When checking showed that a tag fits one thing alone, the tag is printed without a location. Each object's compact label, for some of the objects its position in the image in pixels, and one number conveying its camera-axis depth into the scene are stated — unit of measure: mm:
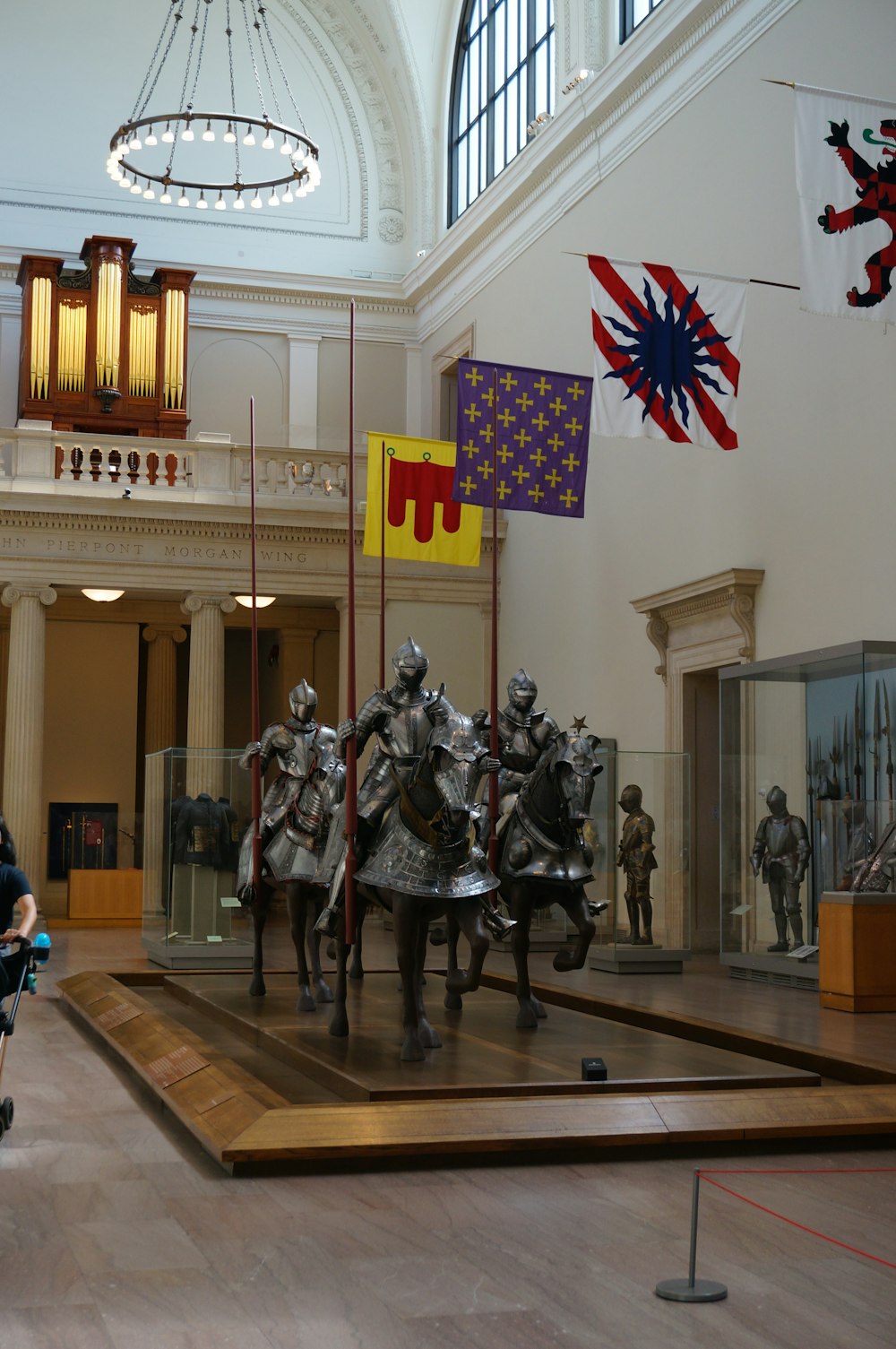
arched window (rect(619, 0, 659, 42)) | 16578
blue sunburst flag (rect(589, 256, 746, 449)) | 10461
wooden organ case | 21250
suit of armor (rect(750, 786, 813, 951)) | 11711
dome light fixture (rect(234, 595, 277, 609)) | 19694
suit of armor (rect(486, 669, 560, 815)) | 10070
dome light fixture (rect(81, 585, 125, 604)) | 19266
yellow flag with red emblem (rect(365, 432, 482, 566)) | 15195
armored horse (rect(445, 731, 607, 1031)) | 8953
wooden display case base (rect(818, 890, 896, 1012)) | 10117
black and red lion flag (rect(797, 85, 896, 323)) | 8336
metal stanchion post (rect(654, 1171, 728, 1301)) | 4203
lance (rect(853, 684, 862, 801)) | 10984
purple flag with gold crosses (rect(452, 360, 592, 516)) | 12648
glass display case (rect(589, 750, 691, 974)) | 13523
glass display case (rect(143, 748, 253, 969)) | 13508
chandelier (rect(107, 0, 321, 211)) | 22625
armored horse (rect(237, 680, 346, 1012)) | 10234
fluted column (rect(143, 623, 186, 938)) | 23281
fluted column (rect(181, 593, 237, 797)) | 19453
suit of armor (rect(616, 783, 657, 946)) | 13633
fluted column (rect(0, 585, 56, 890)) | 18703
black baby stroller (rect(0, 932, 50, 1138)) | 5934
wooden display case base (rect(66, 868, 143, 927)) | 19250
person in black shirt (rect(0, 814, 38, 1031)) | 5984
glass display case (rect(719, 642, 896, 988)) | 10867
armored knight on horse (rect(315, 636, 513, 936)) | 7879
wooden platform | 5812
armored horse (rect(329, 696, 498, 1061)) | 7312
